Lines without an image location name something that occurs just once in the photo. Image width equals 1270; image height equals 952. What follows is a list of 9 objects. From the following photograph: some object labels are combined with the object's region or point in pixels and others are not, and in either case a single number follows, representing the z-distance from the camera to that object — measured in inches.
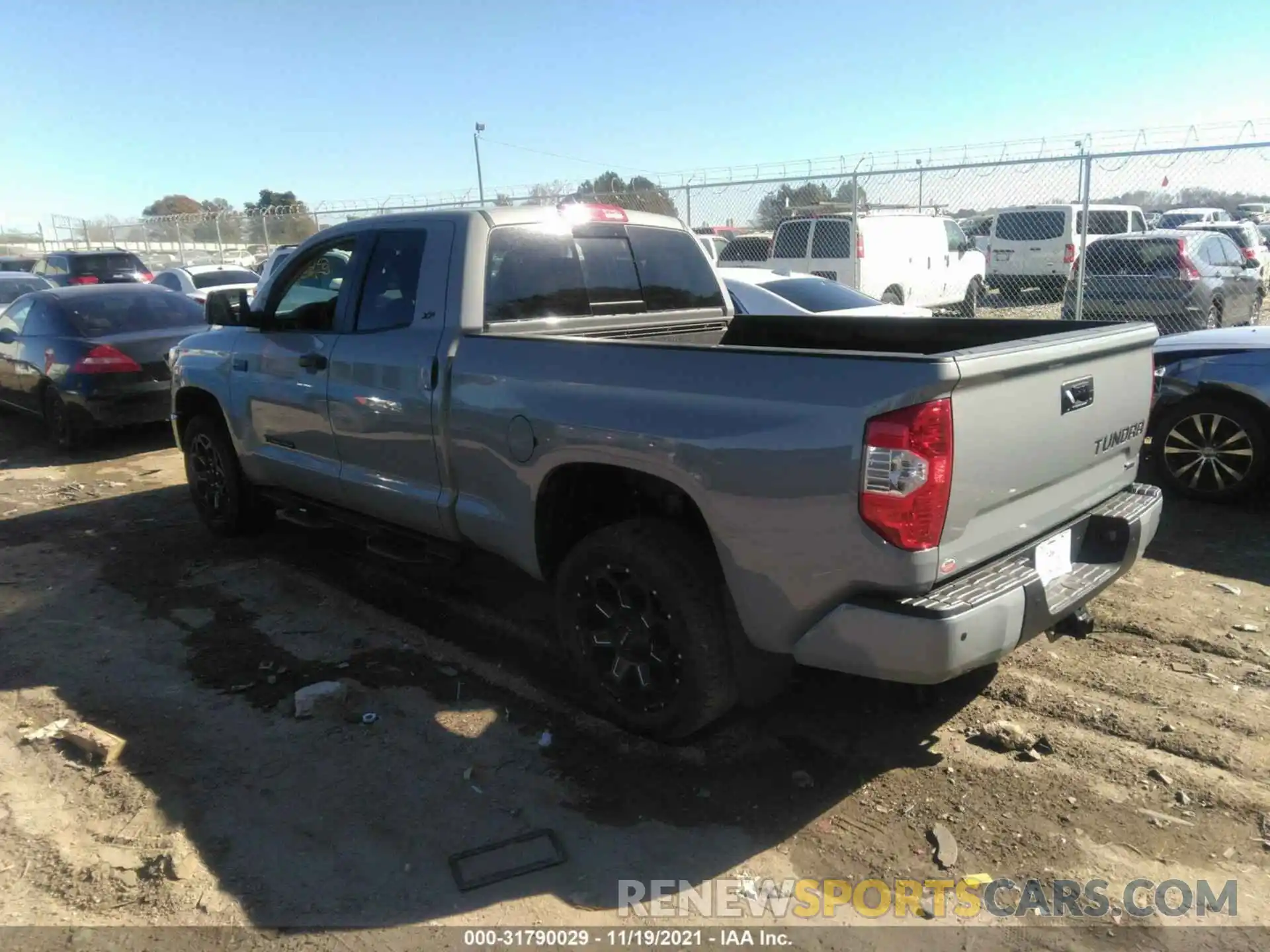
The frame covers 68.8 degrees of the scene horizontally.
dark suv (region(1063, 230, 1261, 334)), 482.6
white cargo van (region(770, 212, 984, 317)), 589.9
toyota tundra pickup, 108.6
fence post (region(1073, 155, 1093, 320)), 442.9
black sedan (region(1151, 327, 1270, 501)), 233.3
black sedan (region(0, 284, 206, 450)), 350.0
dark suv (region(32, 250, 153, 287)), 756.6
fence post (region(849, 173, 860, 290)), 541.3
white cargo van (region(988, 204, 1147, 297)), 650.2
